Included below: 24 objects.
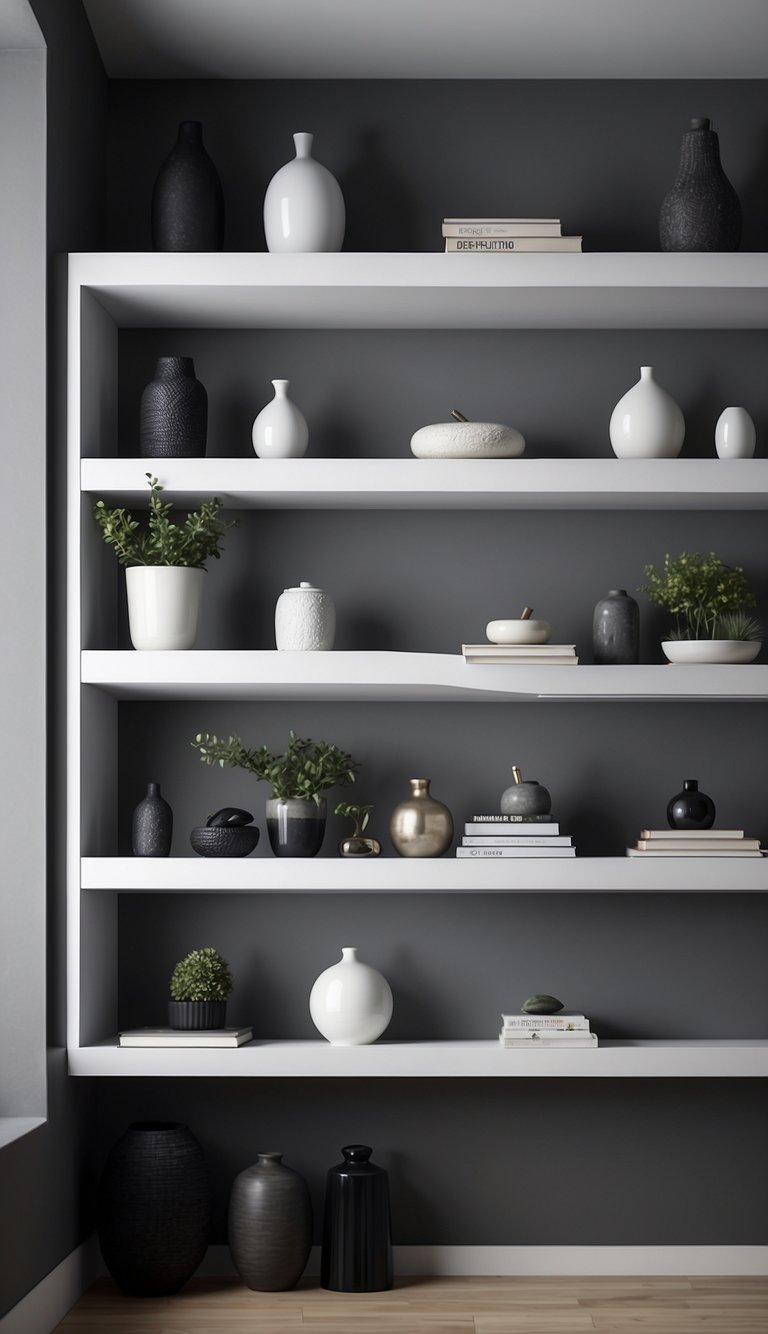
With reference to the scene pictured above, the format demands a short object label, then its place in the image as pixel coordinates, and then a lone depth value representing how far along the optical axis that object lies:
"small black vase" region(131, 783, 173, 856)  2.97
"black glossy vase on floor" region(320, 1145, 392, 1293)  2.90
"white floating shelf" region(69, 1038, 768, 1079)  2.88
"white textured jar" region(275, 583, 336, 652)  2.98
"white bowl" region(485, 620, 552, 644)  2.96
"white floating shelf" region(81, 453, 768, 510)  2.96
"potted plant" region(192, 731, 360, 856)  2.98
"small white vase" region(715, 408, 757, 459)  3.05
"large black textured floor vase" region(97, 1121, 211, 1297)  2.85
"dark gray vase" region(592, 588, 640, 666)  3.00
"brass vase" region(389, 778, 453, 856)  2.99
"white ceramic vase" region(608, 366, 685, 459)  3.04
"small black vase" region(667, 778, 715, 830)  2.99
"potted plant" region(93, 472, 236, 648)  2.96
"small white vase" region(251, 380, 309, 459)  3.05
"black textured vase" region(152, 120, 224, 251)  3.08
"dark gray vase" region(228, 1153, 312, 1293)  2.89
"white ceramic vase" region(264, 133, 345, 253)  3.04
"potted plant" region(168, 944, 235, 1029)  2.96
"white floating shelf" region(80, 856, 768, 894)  2.90
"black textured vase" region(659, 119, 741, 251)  3.04
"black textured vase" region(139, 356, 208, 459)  3.05
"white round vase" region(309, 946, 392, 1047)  2.93
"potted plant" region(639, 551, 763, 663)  2.96
